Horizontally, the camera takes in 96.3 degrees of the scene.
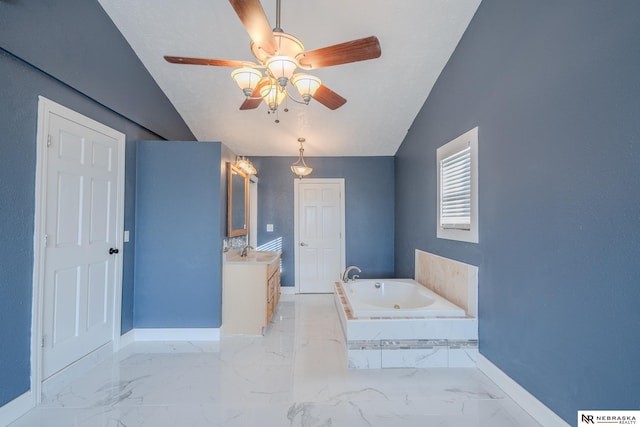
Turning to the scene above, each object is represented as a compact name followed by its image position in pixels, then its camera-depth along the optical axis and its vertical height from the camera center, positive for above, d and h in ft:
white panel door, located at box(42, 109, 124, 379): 6.63 -0.63
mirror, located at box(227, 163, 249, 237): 10.71 +0.71
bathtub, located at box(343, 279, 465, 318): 7.86 -2.57
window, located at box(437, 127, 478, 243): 7.87 +0.96
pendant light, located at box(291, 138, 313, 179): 12.53 +2.16
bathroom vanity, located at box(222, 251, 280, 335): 9.96 -2.76
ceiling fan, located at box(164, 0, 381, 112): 4.69 +3.04
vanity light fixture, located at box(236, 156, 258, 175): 11.59 +2.20
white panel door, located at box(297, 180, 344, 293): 15.58 -0.89
